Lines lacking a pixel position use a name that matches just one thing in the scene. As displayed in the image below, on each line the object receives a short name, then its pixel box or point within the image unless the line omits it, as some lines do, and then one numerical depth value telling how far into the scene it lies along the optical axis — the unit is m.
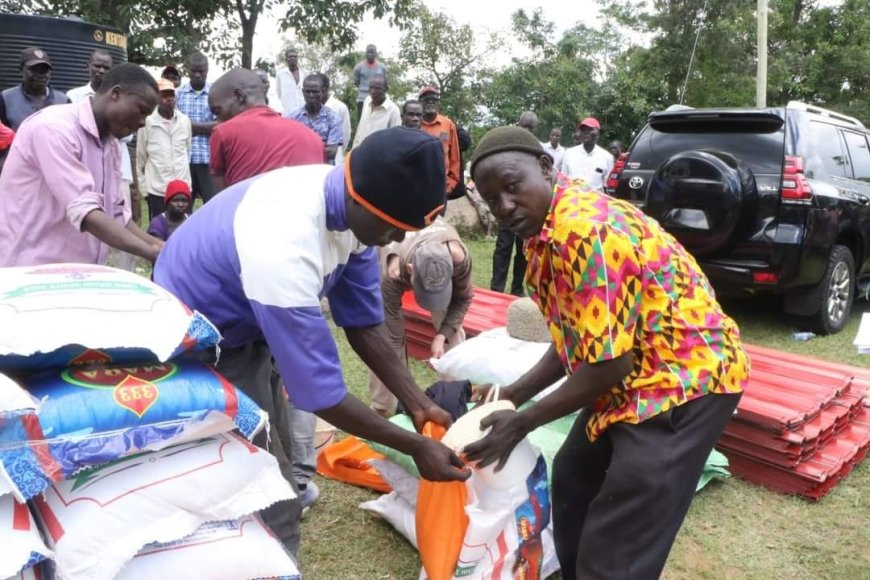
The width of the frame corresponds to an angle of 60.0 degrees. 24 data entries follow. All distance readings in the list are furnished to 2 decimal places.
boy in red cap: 4.61
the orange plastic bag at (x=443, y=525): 2.55
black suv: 5.84
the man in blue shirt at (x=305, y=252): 1.72
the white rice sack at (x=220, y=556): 1.82
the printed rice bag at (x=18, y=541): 1.54
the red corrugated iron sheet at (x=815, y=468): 3.53
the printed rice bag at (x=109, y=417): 1.57
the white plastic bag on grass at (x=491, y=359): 3.55
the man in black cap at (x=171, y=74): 7.57
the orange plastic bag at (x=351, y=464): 3.55
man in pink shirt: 2.73
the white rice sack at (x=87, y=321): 1.61
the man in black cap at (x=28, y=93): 5.33
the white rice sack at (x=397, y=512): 3.05
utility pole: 13.27
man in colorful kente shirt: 1.78
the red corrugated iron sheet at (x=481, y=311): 5.34
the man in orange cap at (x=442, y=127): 7.23
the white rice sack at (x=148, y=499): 1.68
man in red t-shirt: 4.07
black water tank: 7.85
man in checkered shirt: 6.86
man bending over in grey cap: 3.75
